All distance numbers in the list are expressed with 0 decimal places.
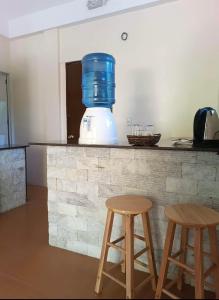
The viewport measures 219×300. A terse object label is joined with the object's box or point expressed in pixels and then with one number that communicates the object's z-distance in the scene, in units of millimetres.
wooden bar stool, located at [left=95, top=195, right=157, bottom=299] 1370
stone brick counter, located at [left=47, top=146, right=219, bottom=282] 1553
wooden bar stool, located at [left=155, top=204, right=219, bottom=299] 1162
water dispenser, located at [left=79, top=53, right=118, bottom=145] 1895
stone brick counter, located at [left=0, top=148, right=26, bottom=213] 2984
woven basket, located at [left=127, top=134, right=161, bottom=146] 1676
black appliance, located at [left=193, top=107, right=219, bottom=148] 1599
